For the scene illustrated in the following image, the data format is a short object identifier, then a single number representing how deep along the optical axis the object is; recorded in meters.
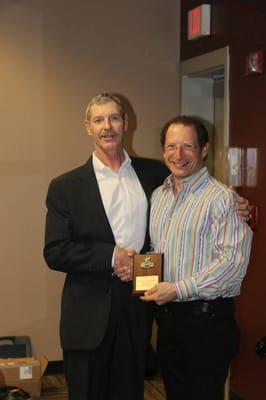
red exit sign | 3.67
